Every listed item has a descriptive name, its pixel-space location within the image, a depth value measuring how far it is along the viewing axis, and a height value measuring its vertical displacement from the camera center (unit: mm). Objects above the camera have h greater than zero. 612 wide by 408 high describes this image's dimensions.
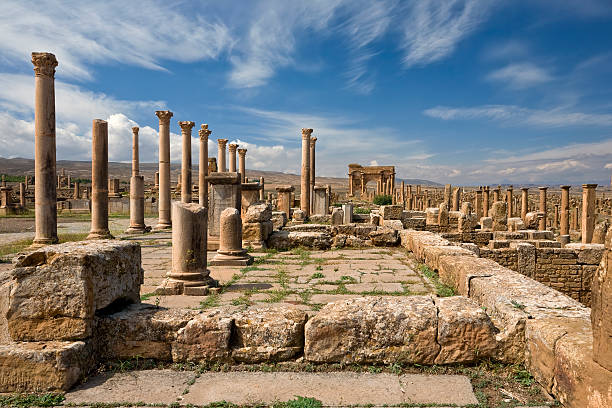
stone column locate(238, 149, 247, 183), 28766 +2317
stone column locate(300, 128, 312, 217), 22219 +1077
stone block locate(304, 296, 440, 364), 3486 -1256
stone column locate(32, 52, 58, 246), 11539 +1279
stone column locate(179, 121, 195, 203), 19922 +1442
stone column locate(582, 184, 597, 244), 15109 -672
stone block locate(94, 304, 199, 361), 3615 -1308
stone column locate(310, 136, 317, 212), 25453 +1716
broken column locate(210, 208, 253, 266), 8383 -1060
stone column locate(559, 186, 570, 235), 17456 -737
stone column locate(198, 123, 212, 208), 23031 +2433
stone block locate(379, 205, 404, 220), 17875 -877
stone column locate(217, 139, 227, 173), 25812 +2467
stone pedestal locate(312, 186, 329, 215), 24316 -531
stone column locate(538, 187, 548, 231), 21172 -281
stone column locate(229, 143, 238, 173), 26859 +2514
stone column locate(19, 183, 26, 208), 31766 -304
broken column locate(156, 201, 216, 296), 5988 -940
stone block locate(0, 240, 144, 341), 3328 -876
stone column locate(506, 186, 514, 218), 22703 -282
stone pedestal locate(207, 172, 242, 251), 10516 -36
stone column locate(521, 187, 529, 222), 20603 -379
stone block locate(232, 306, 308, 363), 3562 -1303
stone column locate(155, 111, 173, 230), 17844 +912
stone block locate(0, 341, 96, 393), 3107 -1383
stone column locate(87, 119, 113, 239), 13508 +329
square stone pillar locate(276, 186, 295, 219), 22438 -470
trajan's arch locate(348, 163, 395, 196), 53097 +2248
